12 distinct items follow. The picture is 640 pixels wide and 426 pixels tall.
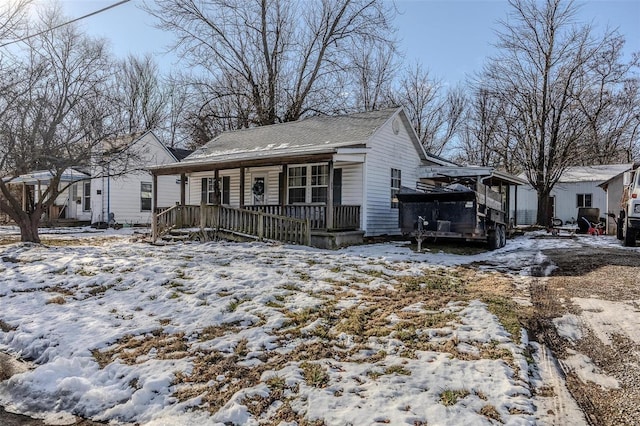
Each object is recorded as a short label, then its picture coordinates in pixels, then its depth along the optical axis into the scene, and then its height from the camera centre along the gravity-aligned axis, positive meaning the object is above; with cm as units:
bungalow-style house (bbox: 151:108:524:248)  1291 +112
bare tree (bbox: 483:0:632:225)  2372 +638
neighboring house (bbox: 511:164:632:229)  2876 +136
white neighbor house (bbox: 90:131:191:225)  2253 +64
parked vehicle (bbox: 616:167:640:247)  1141 +5
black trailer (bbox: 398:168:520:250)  1127 -13
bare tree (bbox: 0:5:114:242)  1017 +232
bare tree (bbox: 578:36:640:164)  2448 +674
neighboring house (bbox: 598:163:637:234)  1923 +66
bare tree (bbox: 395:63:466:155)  3547 +817
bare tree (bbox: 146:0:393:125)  2684 +950
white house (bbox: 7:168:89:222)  2344 +21
